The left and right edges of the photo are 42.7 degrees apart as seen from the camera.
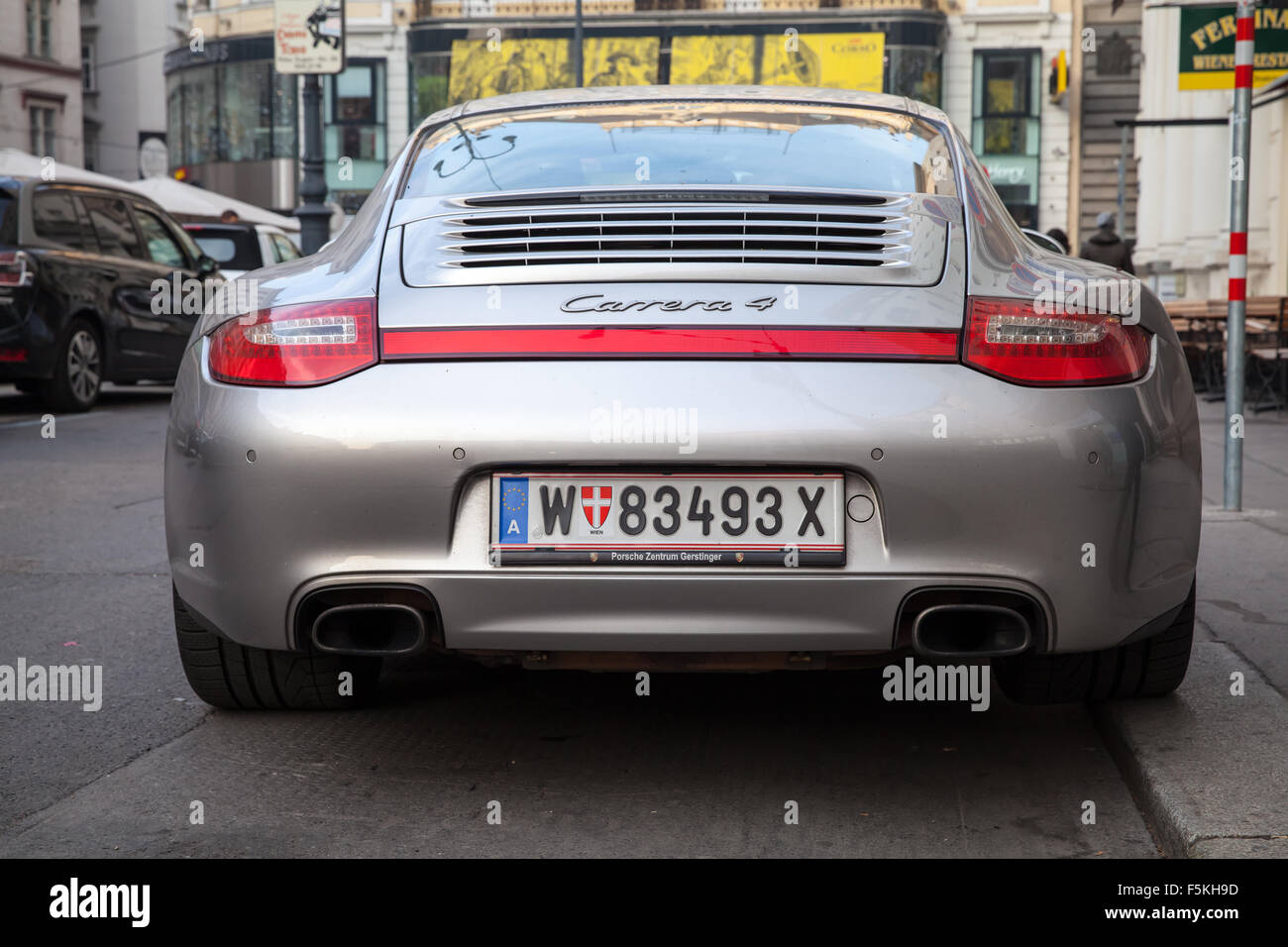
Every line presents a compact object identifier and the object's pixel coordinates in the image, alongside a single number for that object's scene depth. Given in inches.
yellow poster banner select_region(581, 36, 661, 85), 1561.3
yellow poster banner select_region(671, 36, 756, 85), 1536.7
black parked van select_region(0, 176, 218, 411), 456.8
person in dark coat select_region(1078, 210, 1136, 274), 626.8
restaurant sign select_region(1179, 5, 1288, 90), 332.8
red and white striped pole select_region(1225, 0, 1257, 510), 267.9
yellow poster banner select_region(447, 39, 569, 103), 1577.3
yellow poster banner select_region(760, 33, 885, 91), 1533.0
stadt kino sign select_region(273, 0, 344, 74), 765.3
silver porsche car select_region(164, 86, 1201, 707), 116.4
